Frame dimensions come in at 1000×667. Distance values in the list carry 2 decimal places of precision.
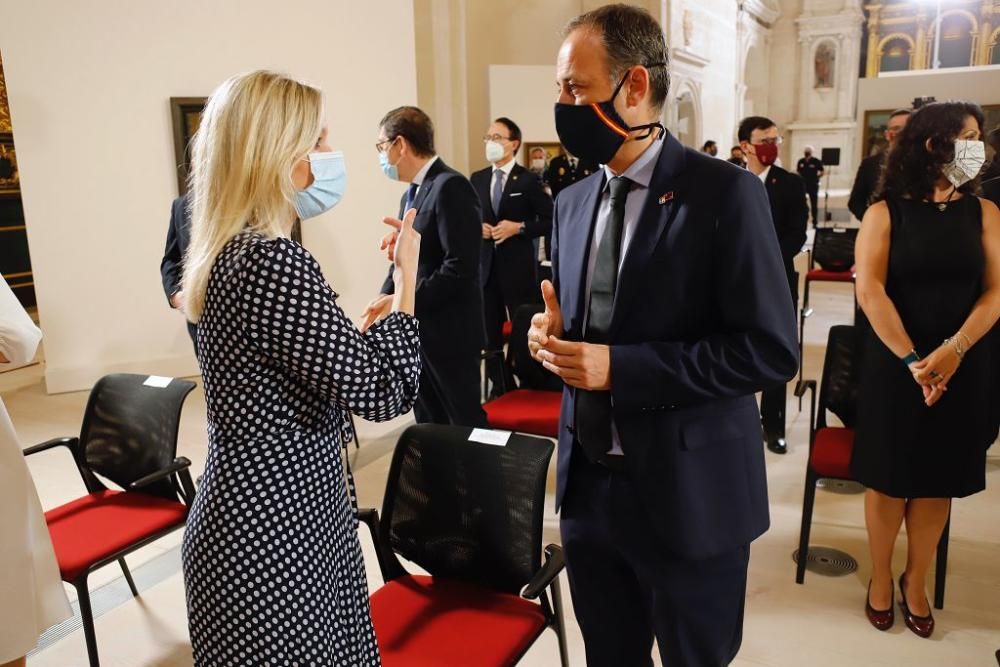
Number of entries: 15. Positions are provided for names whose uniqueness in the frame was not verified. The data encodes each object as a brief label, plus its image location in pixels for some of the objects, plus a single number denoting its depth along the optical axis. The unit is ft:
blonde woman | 4.60
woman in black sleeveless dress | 8.41
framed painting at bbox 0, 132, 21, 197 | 31.86
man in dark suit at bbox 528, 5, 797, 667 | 4.90
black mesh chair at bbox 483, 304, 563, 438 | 11.92
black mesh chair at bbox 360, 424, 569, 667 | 6.77
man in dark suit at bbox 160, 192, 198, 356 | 12.66
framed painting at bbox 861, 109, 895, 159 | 50.55
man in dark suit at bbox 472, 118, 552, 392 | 18.37
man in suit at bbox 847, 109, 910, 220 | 18.84
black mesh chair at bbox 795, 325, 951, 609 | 10.26
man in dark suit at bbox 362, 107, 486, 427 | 11.59
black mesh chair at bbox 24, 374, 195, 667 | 8.83
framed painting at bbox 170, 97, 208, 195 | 21.40
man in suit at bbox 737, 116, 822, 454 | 15.30
